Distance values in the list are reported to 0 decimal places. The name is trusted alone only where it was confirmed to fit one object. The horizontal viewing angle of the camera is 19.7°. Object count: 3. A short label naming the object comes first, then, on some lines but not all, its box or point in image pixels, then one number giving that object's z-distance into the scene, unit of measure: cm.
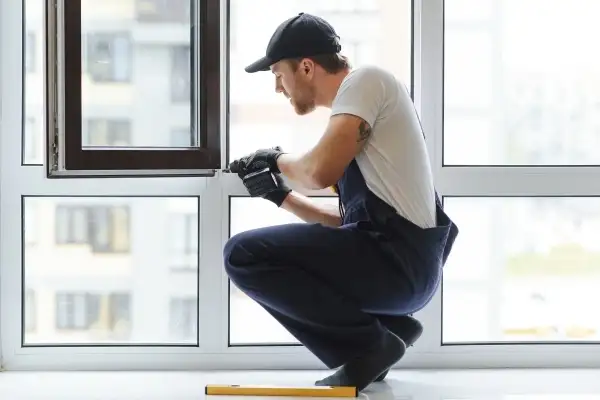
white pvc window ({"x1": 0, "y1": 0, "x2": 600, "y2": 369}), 462
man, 424
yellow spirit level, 423
